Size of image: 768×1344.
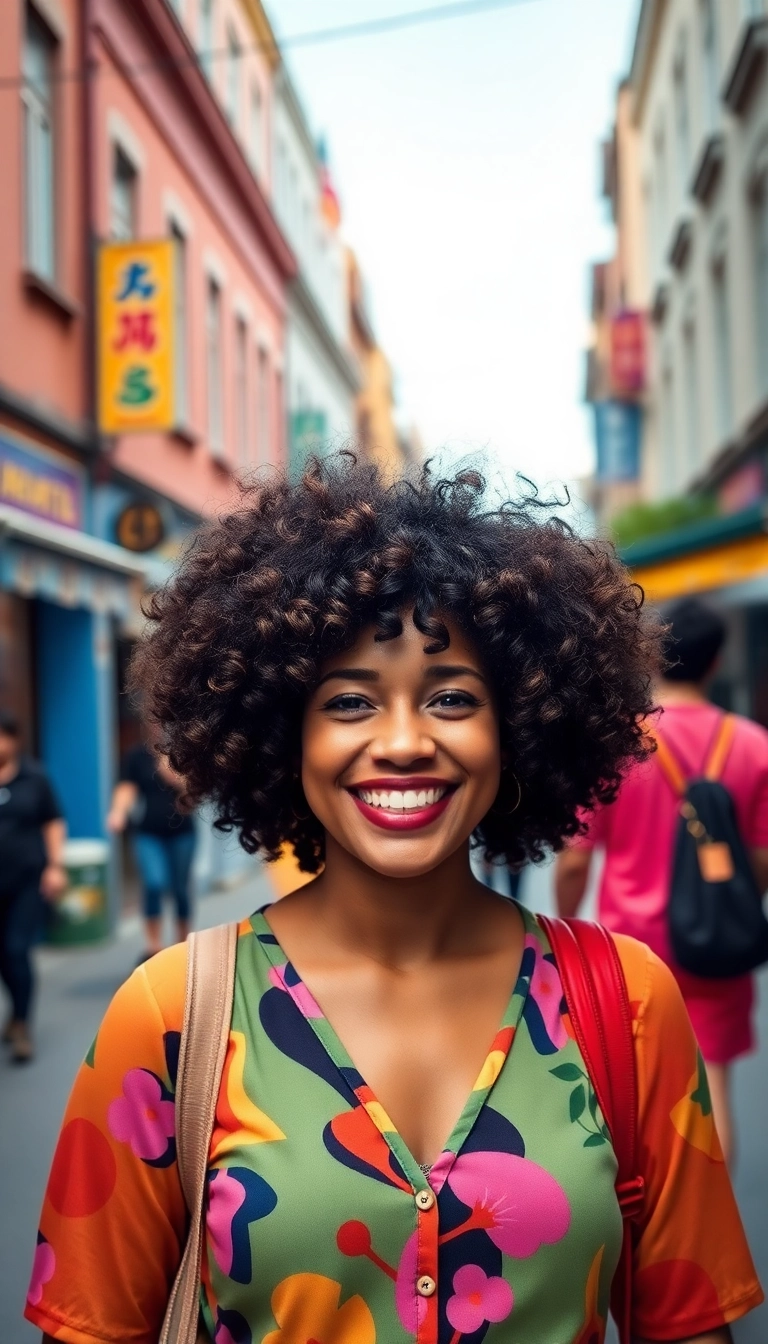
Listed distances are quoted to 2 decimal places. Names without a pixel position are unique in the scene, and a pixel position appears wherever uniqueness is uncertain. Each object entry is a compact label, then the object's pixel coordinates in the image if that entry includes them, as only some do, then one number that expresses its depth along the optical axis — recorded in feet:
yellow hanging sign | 35.12
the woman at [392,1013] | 5.17
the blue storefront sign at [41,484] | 30.48
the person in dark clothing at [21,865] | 21.71
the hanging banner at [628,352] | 82.58
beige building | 43.91
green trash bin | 32.24
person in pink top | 11.48
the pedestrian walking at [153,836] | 26.22
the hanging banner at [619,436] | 88.63
